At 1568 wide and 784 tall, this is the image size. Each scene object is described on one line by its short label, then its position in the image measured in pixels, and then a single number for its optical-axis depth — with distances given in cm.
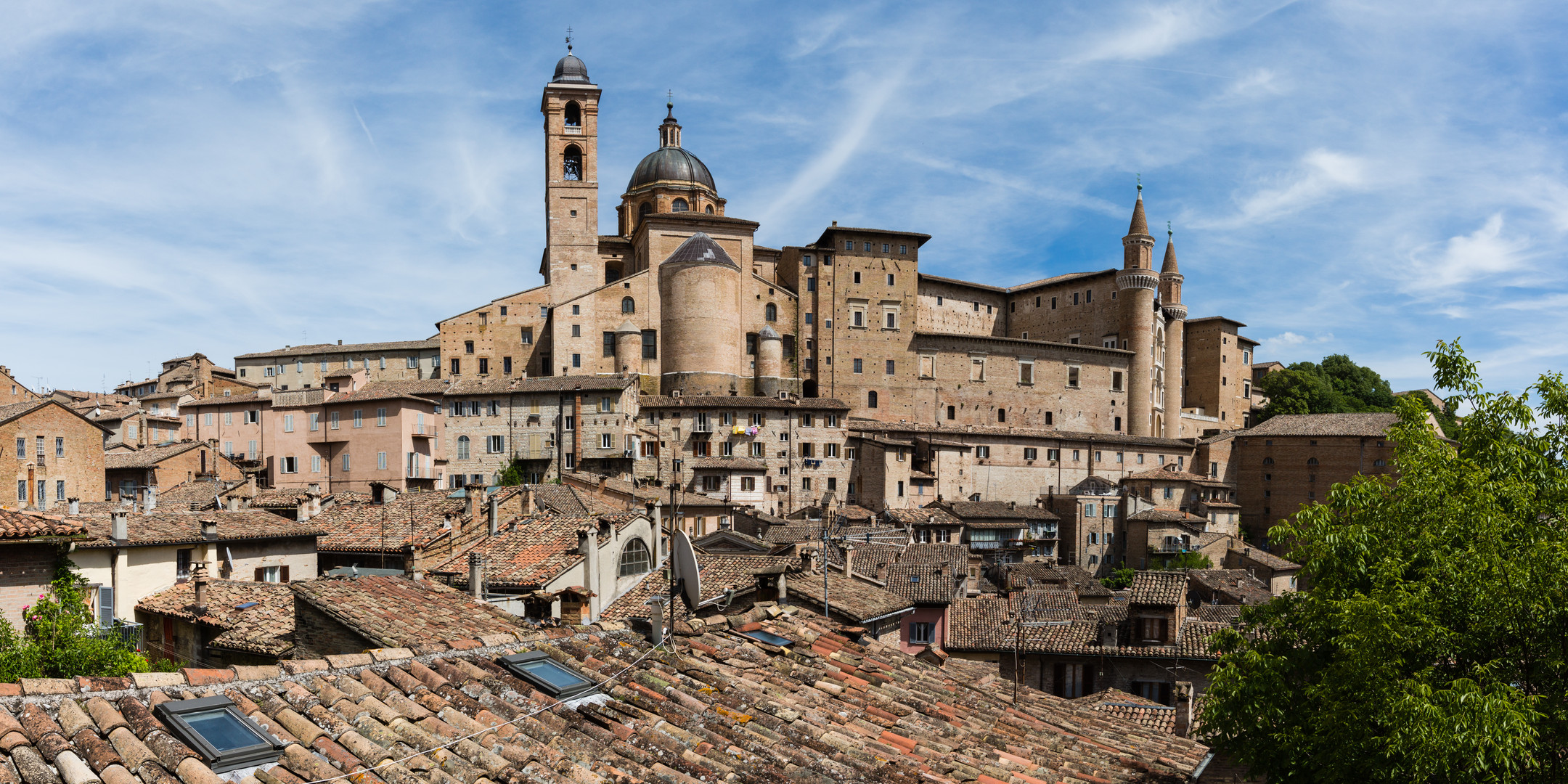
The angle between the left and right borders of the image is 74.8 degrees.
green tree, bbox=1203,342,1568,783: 949
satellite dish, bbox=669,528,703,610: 1021
